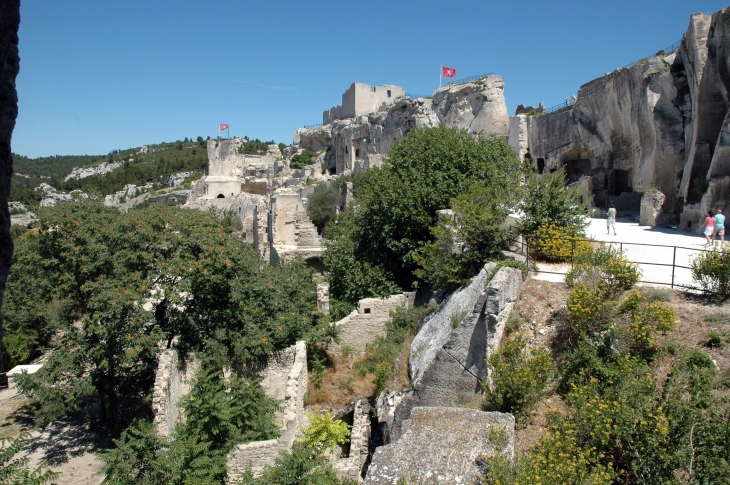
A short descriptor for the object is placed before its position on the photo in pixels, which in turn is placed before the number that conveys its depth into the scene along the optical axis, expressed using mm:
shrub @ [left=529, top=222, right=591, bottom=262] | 9758
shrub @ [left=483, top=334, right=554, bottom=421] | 6578
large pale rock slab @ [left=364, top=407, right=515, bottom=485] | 5316
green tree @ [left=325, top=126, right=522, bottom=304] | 14609
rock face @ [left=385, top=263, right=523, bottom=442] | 8023
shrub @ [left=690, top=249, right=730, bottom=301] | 7609
